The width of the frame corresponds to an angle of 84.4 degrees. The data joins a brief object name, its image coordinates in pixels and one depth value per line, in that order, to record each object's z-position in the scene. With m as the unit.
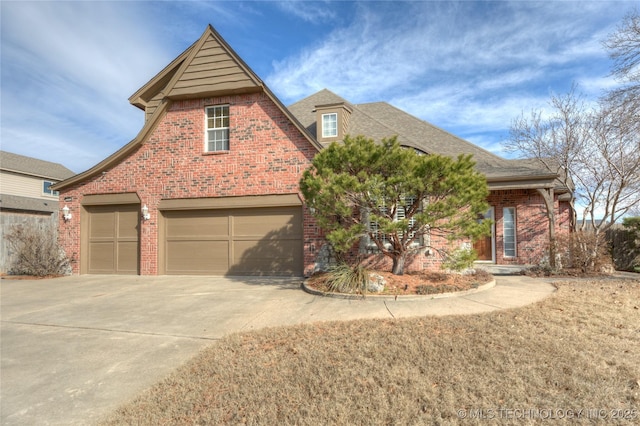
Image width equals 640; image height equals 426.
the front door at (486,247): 13.47
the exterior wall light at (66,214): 12.20
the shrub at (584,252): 10.38
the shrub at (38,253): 11.86
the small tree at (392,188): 7.51
